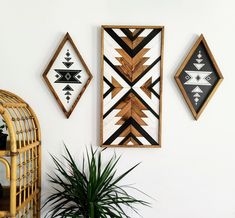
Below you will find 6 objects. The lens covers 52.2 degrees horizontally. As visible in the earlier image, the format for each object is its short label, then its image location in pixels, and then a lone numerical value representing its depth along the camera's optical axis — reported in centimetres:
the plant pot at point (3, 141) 133
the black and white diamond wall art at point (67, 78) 163
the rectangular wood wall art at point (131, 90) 162
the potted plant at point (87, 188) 140
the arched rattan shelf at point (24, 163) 122
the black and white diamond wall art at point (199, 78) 163
